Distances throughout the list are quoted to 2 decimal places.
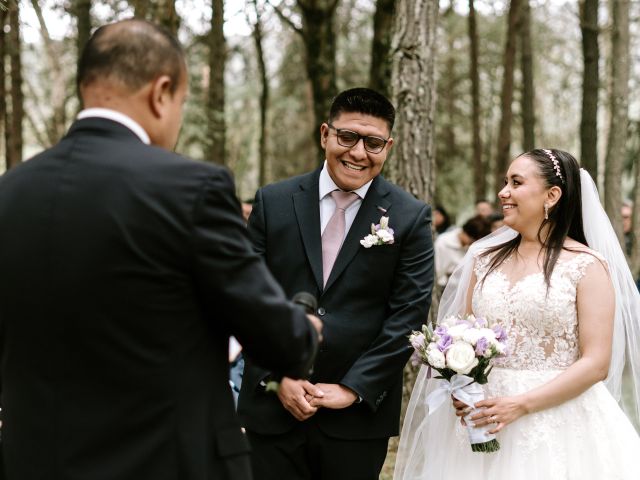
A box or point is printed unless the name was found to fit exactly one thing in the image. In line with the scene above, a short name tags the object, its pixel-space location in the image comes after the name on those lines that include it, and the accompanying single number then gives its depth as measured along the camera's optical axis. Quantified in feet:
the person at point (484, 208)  43.29
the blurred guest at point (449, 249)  37.00
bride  13.28
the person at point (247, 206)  35.50
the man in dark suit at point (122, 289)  7.41
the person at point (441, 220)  45.14
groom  12.24
